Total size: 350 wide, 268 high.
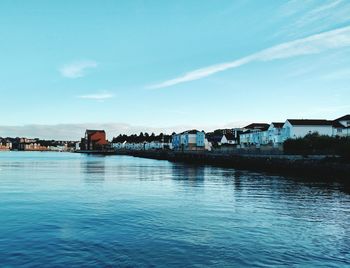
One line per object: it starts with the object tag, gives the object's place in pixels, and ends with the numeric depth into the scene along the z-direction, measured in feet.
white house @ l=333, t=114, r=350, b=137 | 330.95
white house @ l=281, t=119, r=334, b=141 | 334.24
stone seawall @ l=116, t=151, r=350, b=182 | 155.62
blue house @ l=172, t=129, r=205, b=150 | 613.11
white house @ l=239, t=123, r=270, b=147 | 424.83
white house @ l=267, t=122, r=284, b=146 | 375.02
